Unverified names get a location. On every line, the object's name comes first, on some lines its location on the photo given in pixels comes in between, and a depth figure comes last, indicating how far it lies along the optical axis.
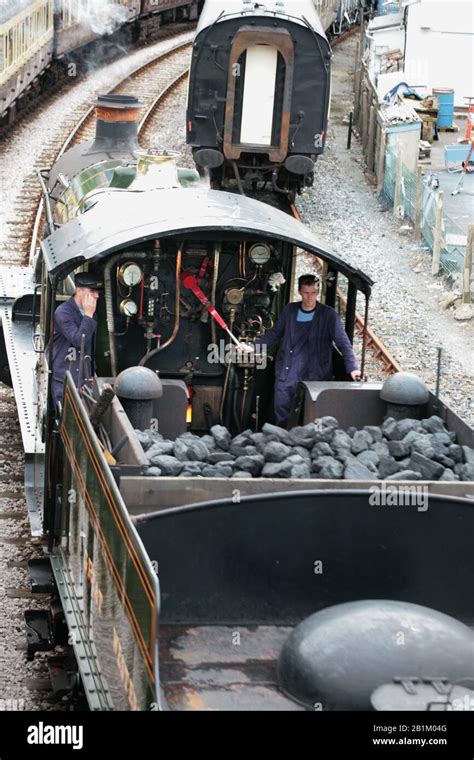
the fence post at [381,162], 24.08
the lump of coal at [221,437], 7.84
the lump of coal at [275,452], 7.38
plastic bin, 31.12
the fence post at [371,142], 25.56
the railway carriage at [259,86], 20.91
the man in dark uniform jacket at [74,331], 8.91
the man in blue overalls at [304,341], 9.39
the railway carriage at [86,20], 30.36
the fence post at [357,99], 29.81
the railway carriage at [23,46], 25.30
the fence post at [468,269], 16.81
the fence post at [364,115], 27.51
